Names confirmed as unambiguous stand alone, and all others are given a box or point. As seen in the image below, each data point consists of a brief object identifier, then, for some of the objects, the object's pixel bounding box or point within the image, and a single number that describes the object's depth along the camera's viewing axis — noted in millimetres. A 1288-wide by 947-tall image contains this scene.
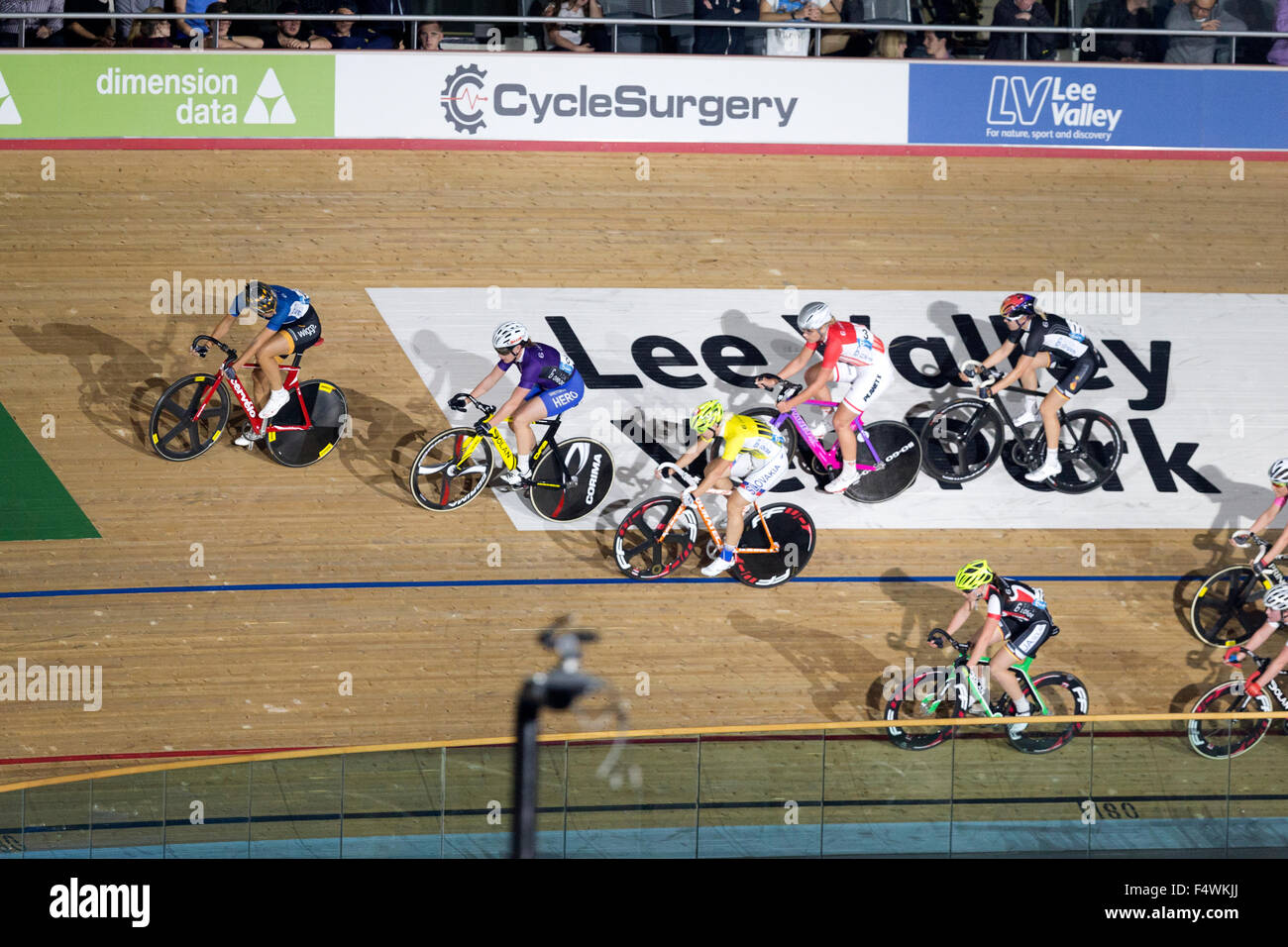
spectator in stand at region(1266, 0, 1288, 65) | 18594
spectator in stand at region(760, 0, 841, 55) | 18172
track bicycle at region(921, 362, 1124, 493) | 17219
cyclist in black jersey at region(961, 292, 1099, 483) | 16234
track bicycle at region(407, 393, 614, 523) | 16277
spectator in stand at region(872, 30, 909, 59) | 18156
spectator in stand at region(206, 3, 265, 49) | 17484
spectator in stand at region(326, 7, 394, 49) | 17687
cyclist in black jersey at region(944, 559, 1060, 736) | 15414
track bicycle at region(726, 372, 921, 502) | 16625
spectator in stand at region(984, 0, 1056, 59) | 18312
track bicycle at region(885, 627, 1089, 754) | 15852
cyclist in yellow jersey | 15094
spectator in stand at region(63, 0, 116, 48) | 17578
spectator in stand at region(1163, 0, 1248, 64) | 18422
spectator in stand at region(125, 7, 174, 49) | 17494
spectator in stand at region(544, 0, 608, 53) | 17906
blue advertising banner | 18172
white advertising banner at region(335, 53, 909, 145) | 17594
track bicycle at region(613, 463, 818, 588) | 16500
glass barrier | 12469
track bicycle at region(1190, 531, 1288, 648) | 17094
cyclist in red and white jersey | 15891
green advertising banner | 17250
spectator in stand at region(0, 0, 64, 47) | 17312
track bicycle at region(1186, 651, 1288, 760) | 13555
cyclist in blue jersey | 15656
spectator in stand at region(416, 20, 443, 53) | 17734
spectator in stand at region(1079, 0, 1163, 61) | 18453
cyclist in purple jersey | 15406
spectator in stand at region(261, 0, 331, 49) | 17562
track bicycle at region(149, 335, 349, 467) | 16437
